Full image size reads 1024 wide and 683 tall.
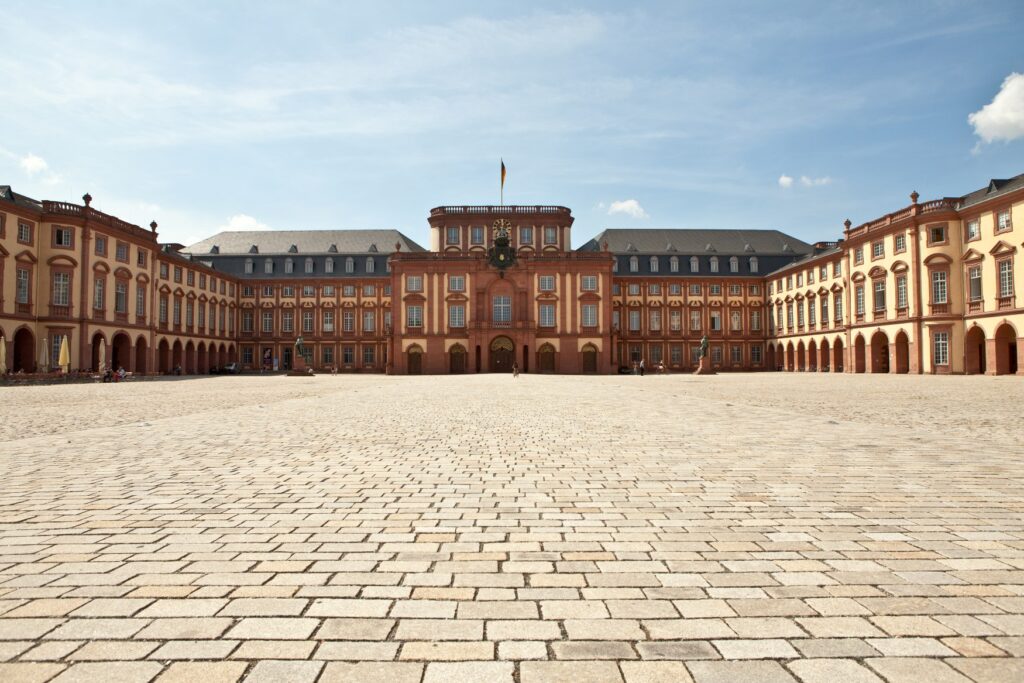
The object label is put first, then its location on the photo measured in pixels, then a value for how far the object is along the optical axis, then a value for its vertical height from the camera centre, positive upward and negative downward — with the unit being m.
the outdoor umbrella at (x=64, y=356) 34.78 +0.29
